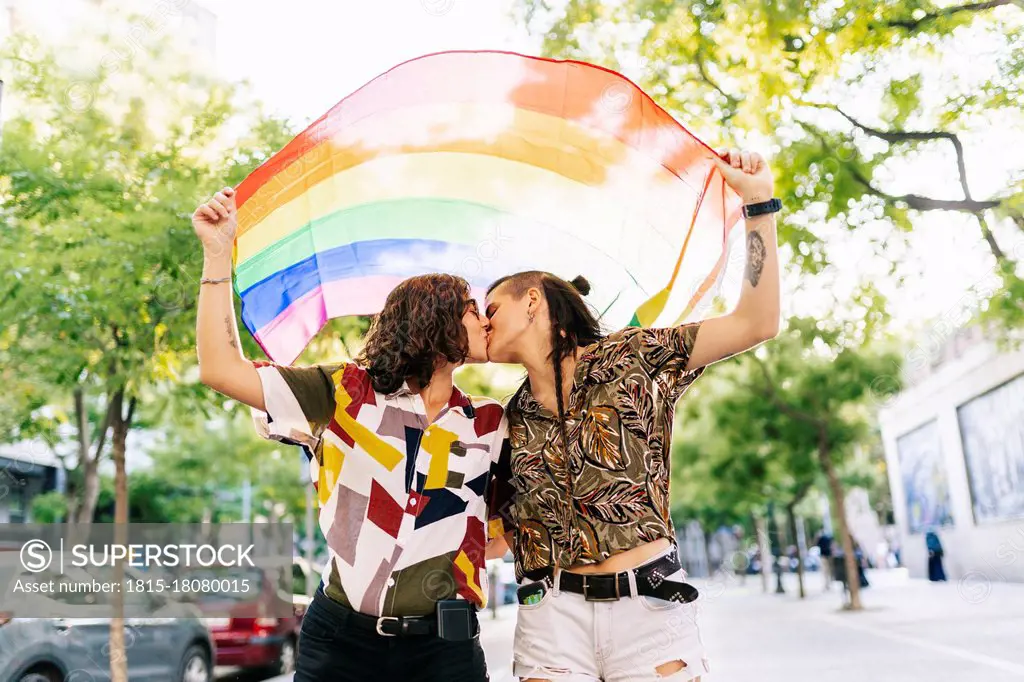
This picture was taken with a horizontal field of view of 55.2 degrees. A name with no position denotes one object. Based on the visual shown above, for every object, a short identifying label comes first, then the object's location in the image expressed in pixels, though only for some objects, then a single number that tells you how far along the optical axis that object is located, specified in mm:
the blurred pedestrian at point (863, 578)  29438
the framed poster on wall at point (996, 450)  24672
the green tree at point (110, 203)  8562
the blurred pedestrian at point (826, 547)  30953
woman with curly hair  2580
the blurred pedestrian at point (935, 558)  31056
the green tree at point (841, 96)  8305
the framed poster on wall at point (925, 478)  31797
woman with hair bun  2727
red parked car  12992
